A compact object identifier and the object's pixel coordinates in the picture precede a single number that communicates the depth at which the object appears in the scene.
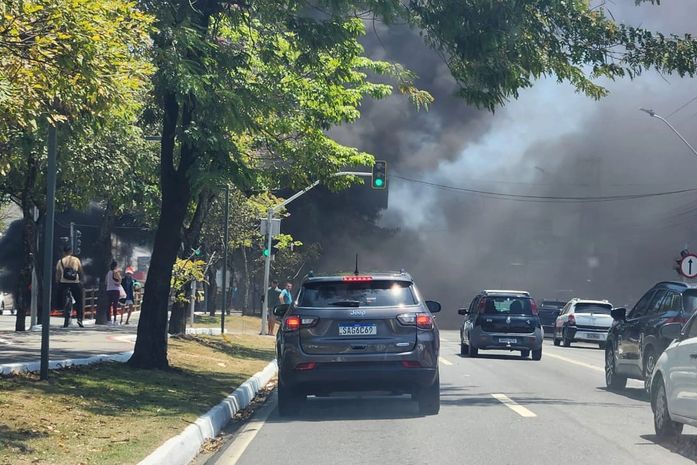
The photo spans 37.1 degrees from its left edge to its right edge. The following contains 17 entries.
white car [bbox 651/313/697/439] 9.38
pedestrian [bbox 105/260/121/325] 28.08
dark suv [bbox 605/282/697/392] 15.06
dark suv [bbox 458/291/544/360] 24.39
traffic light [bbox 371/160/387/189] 28.58
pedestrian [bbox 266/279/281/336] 31.34
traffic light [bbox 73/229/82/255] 30.60
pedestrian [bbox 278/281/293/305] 31.15
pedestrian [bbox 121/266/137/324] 32.12
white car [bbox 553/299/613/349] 33.97
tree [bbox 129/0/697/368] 13.87
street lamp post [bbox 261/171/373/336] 32.25
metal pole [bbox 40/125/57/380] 11.37
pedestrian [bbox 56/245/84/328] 23.03
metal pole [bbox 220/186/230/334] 27.46
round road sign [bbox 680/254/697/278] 31.28
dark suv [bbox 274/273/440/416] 12.10
